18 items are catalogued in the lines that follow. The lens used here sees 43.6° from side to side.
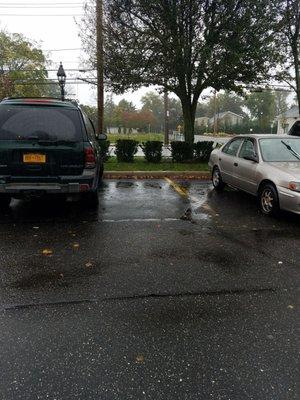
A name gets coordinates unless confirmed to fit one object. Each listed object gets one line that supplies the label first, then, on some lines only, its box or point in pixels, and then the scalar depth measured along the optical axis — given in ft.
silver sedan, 21.40
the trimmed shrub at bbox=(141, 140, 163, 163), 44.19
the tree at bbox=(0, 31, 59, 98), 135.95
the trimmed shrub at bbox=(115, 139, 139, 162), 44.04
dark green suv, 19.58
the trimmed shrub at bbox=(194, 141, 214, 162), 45.11
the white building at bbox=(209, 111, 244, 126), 342.85
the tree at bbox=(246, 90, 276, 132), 328.70
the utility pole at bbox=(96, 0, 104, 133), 42.04
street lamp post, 48.98
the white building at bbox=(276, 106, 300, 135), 184.44
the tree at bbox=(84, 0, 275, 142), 38.63
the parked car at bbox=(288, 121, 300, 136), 34.88
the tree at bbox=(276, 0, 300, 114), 42.38
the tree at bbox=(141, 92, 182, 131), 348.18
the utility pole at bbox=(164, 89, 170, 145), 123.54
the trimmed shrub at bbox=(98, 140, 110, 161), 42.55
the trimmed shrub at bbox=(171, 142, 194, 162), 44.75
